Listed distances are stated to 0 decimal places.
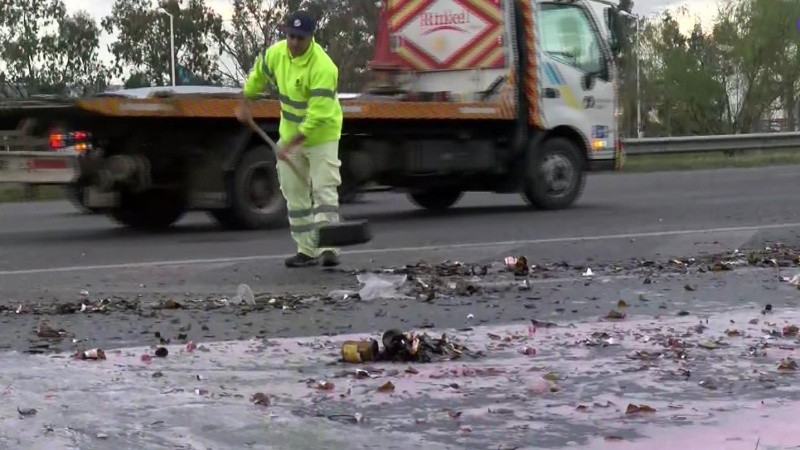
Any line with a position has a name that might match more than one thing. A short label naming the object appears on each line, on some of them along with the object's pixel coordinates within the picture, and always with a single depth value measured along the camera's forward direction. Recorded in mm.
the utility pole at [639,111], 59688
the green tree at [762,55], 54188
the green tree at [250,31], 46844
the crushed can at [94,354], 5801
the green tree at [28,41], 61188
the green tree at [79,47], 63750
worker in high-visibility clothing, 9367
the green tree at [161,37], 55044
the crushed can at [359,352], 5750
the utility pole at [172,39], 52562
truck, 12555
